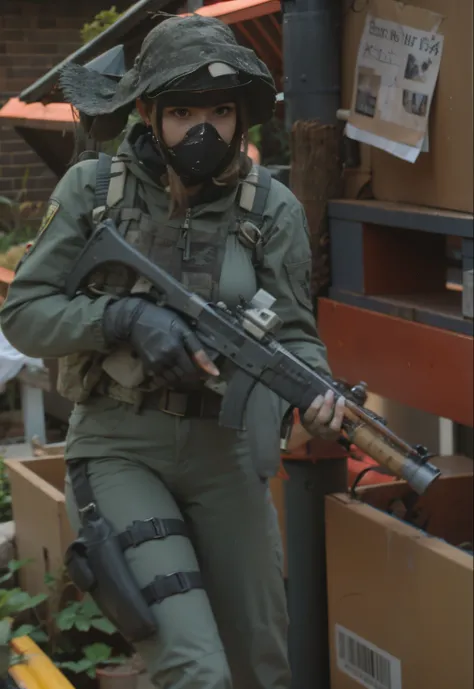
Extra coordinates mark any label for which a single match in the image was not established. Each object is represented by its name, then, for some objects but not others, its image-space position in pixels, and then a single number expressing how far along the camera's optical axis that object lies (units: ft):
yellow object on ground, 20.66
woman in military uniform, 16.91
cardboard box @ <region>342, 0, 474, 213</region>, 19.19
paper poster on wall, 20.04
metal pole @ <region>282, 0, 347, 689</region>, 21.89
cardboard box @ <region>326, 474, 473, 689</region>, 18.61
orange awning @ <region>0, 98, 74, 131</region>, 33.57
